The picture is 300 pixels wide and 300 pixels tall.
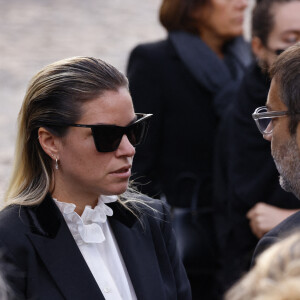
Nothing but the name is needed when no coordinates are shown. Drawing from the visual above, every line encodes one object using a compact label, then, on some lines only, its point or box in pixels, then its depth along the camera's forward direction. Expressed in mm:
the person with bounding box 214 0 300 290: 7434
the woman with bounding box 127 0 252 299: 8312
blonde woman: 5078
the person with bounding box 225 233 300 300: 2914
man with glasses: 4820
